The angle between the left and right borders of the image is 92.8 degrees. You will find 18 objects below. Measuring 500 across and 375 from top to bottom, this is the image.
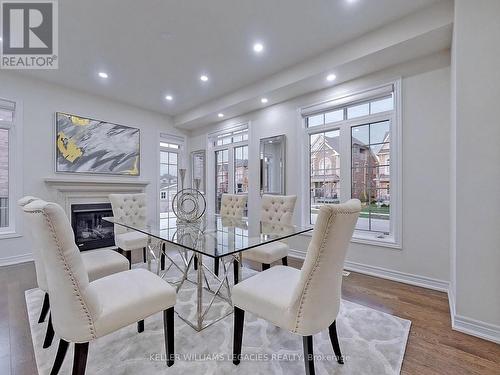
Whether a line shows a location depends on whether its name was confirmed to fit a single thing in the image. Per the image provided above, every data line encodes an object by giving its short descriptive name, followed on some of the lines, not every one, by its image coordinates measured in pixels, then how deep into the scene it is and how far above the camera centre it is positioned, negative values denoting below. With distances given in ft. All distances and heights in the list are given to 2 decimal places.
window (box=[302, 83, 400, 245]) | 10.13 +1.50
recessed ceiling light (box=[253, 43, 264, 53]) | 9.55 +5.73
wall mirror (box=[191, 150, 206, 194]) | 19.03 +1.77
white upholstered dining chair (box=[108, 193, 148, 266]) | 9.50 -1.31
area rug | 4.87 -3.71
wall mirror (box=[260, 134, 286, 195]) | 13.53 +1.34
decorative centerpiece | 9.29 -0.93
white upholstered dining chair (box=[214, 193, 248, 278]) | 11.03 -0.92
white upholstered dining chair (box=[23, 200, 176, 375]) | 3.58 -1.90
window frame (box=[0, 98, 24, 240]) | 11.93 +1.12
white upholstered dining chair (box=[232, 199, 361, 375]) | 3.80 -1.98
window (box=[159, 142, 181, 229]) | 18.24 +1.04
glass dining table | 6.00 -1.42
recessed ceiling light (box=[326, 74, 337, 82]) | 10.44 +4.92
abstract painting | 13.34 +2.50
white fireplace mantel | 12.99 -0.09
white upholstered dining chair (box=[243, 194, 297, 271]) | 8.13 -1.30
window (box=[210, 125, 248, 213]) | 16.48 +1.91
